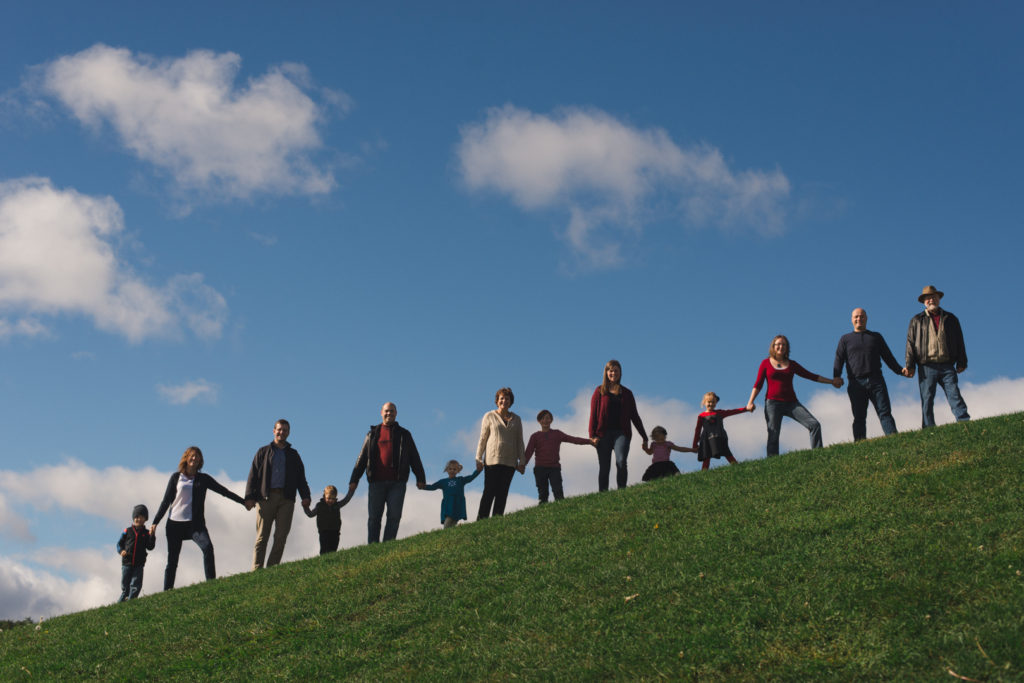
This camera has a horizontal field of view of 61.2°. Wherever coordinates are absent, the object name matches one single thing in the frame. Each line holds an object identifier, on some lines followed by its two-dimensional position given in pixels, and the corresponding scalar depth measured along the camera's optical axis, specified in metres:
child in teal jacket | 16.88
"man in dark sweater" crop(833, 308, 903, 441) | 15.38
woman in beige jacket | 15.73
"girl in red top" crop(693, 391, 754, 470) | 16.44
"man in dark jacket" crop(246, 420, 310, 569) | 16.36
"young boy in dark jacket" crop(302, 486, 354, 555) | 17.81
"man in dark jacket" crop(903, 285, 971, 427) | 15.11
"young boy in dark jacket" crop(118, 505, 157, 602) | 16.69
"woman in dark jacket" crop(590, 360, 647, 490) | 15.89
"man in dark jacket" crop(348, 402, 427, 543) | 16.25
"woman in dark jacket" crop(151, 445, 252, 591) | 15.95
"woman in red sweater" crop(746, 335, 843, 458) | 15.38
